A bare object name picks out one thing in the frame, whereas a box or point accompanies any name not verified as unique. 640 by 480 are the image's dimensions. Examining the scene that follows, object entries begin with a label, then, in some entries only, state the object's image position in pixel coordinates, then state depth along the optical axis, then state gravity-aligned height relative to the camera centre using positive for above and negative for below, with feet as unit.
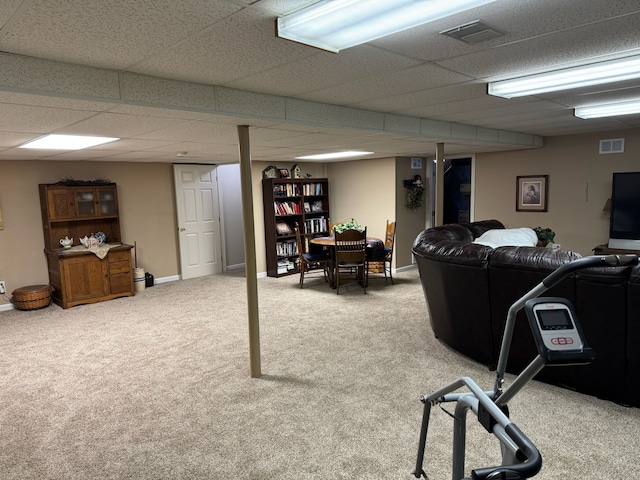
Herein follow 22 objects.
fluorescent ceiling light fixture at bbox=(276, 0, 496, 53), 5.07 +2.27
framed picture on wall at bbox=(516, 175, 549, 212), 21.90 -0.23
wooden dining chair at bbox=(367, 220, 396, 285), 21.62 -3.08
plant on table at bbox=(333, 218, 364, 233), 20.88 -1.64
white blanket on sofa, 15.58 -1.85
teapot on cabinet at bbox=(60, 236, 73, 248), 19.45 -1.74
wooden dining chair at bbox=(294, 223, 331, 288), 21.68 -3.24
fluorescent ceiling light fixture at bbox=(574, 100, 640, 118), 12.96 +2.45
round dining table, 21.30 -2.73
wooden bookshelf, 24.48 -1.12
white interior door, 24.13 -1.13
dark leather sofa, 8.93 -2.79
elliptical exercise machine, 3.46 -1.50
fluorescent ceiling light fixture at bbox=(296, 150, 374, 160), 21.24 +2.14
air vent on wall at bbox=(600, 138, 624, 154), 19.34 +1.86
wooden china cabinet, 18.71 -2.06
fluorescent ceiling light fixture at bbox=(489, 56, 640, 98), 8.43 +2.37
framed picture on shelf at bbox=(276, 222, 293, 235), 25.05 -1.88
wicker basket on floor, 18.17 -3.95
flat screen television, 18.28 -1.14
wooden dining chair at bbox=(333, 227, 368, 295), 19.86 -2.51
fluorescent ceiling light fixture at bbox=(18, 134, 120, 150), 12.25 +1.98
